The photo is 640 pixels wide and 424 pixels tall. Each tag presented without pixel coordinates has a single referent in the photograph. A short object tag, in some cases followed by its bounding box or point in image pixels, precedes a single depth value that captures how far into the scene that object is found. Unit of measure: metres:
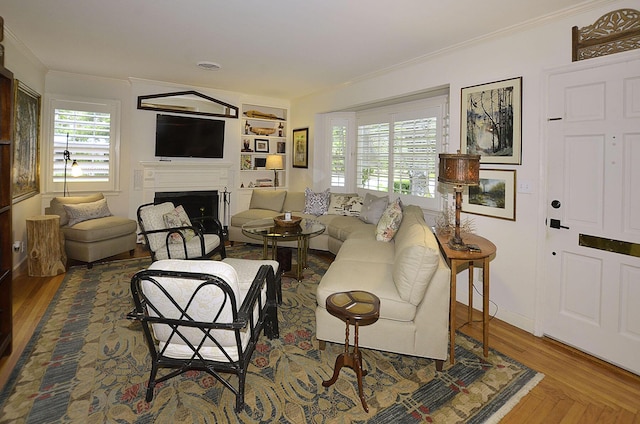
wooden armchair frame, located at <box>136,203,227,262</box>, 3.71
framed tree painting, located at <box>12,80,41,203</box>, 3.99
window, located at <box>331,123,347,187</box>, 6.40
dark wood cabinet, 2.37
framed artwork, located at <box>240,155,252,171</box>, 6.82
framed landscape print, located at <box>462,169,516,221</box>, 3.23
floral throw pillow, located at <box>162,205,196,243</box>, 3.91
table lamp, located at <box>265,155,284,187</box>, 6.86
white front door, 2.49
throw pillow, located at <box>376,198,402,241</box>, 4.16
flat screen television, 5.89
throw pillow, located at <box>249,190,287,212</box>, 6.41
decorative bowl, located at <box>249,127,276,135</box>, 6.97
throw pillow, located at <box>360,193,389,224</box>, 5.15
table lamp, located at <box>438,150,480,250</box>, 2.71
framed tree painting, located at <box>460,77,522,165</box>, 3.16
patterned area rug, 2.00
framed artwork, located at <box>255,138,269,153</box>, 7.06
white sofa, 2.41
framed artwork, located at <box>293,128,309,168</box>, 6.83
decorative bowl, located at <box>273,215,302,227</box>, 4.46
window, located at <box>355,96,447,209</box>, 4.83
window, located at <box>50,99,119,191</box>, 5.21
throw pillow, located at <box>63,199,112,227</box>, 4.69
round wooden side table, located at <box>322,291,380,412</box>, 2.01
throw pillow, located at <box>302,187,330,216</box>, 5.96
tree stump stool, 4.18
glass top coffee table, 4.15
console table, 2.56
